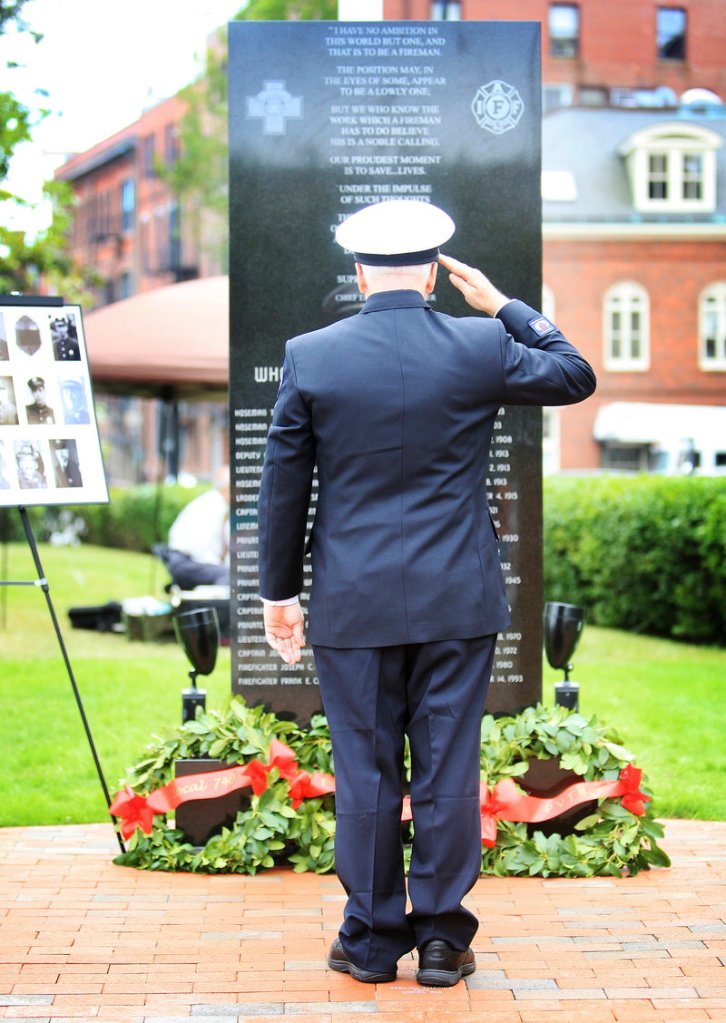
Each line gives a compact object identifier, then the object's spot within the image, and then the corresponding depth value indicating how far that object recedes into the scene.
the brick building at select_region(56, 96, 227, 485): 57.66
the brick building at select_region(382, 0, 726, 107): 39.75
